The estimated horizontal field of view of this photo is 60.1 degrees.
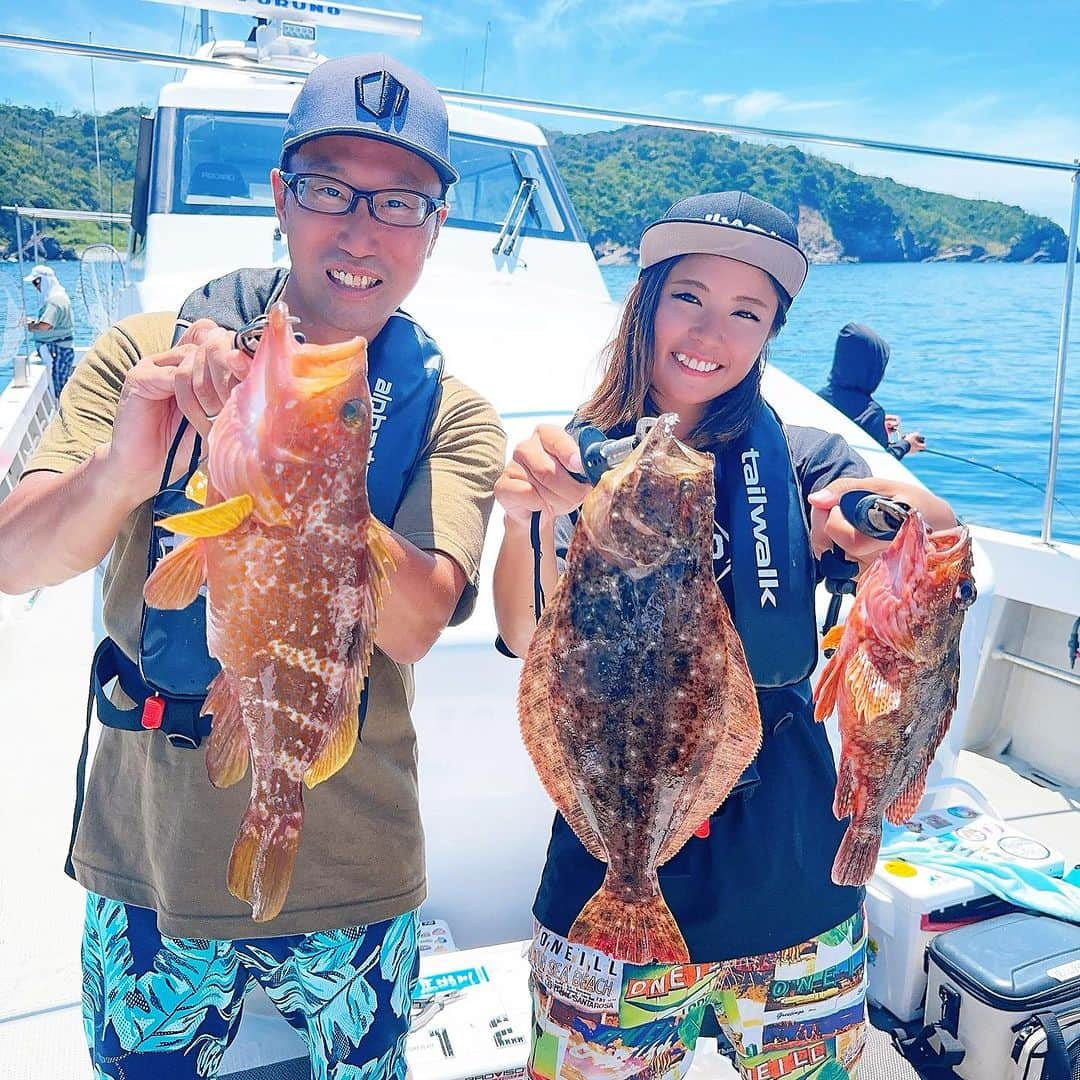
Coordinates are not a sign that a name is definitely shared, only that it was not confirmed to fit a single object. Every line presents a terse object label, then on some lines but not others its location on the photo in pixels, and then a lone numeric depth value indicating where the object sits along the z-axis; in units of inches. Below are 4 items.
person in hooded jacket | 315.6
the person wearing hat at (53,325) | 587.7
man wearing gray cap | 83.0
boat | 140.9
